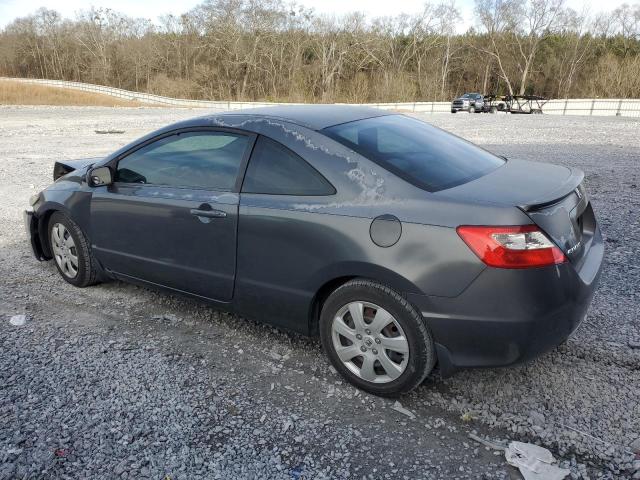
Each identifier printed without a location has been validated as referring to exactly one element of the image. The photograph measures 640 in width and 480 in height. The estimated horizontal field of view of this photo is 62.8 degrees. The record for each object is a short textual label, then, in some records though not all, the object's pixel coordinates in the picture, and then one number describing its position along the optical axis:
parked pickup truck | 36.47
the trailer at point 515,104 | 36.25
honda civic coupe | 2.63
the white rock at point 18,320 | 4.04
